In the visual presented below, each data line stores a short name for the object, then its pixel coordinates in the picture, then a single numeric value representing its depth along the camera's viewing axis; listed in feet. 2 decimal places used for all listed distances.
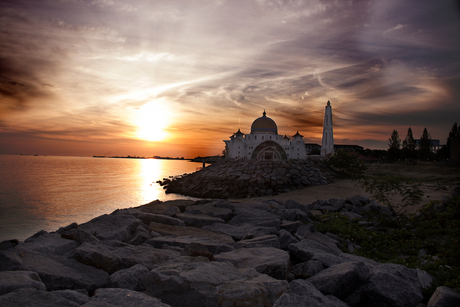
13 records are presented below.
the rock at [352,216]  33.13
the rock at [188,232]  22.27
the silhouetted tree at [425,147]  203.82
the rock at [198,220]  27.96
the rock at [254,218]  27.48
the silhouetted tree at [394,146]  249.75
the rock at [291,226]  26.60
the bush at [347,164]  117.70
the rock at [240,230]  24.08
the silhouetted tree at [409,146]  235.44
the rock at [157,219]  27.05
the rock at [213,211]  31.64
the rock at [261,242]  20.13
